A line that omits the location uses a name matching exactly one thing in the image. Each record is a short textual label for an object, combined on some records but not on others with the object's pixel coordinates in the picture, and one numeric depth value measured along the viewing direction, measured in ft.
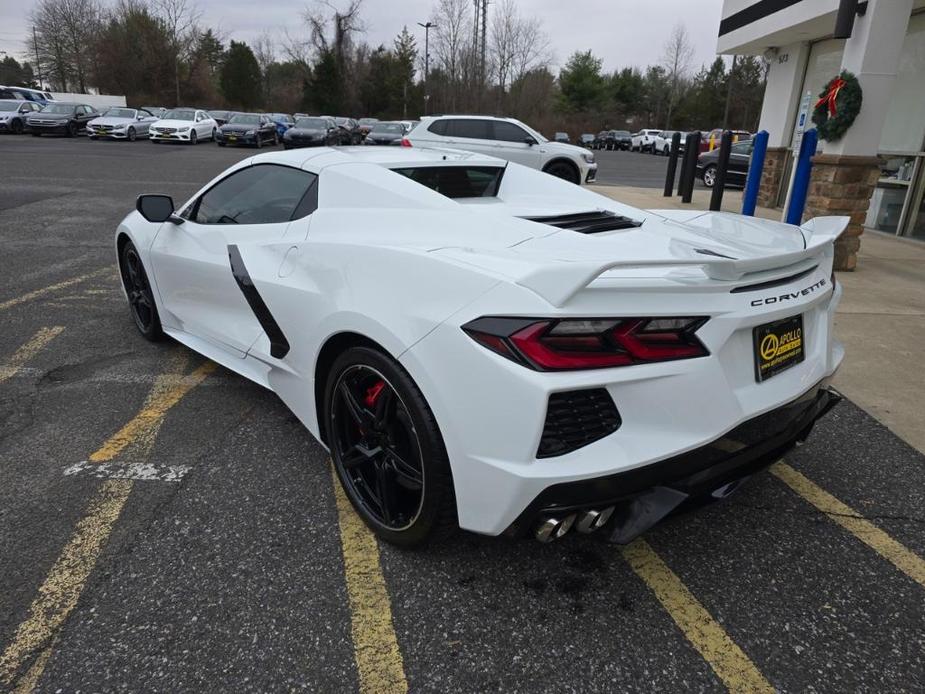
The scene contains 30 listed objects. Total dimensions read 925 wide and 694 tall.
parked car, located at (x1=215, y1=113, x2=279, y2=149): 91.61
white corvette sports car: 5.91
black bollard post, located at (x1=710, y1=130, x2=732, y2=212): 35.70
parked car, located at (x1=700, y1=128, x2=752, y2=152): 87.51
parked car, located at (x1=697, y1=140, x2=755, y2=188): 58.23
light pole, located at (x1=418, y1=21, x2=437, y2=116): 179.01
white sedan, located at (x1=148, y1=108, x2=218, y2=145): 88.94
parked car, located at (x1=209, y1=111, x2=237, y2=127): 107.59
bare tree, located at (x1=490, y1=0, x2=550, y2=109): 178.09
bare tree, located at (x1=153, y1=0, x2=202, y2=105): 178.60
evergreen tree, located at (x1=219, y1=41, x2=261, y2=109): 201.16
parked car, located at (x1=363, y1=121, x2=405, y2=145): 85.25
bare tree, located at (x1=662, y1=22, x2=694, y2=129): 234.38
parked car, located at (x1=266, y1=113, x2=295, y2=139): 109.19
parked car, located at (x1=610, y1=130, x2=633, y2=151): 164.66
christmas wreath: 21.93
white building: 21.74
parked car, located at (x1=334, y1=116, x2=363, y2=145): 99.54
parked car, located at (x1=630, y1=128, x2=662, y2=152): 146.51
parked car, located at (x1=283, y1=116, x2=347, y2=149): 87.40
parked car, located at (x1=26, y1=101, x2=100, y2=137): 91.04
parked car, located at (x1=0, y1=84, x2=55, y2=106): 111.45
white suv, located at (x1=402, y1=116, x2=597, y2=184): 46.14
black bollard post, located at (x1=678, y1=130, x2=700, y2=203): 42.34
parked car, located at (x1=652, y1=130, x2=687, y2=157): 136.52
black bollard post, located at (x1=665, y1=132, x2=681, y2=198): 49.85
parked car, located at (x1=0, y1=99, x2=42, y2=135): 93.15
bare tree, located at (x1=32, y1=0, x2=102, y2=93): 194.18
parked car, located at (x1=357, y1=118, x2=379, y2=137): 107.96
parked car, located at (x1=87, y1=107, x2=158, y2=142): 88.28
